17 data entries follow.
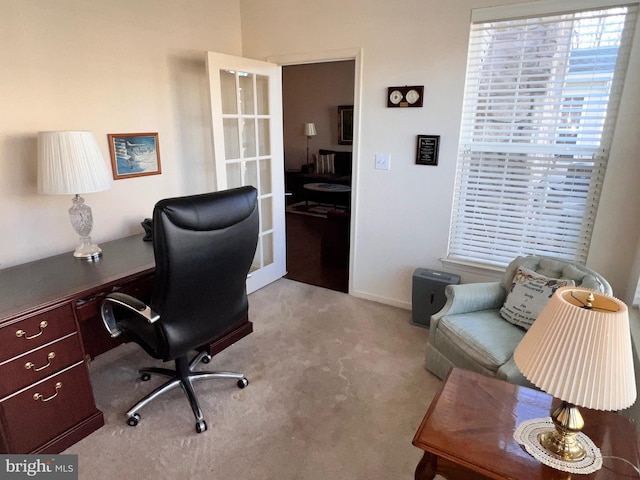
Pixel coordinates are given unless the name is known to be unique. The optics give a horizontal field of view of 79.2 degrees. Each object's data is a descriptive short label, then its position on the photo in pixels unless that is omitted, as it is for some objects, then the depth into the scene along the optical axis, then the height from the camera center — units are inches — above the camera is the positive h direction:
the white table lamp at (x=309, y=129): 296.5 +5.1
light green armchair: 76.4 -40.3
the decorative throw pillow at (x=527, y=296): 83.4 -33.7
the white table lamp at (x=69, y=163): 76.4 -5.9
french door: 112.8 -1.5
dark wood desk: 63.2 -35.6
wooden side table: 42.7 -35.0
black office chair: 61.6 -24.9
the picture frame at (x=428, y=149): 109.9 -3.4
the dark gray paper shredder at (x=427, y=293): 110.7 -43.7
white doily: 42.1 -34.5
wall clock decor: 108.7 +11.3
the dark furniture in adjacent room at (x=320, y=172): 277.6 -26.3
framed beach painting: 101.6 -5.4
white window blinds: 89.2 +2.3
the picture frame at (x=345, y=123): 285.7 +9.5
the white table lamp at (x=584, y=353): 35.5 -19.6
